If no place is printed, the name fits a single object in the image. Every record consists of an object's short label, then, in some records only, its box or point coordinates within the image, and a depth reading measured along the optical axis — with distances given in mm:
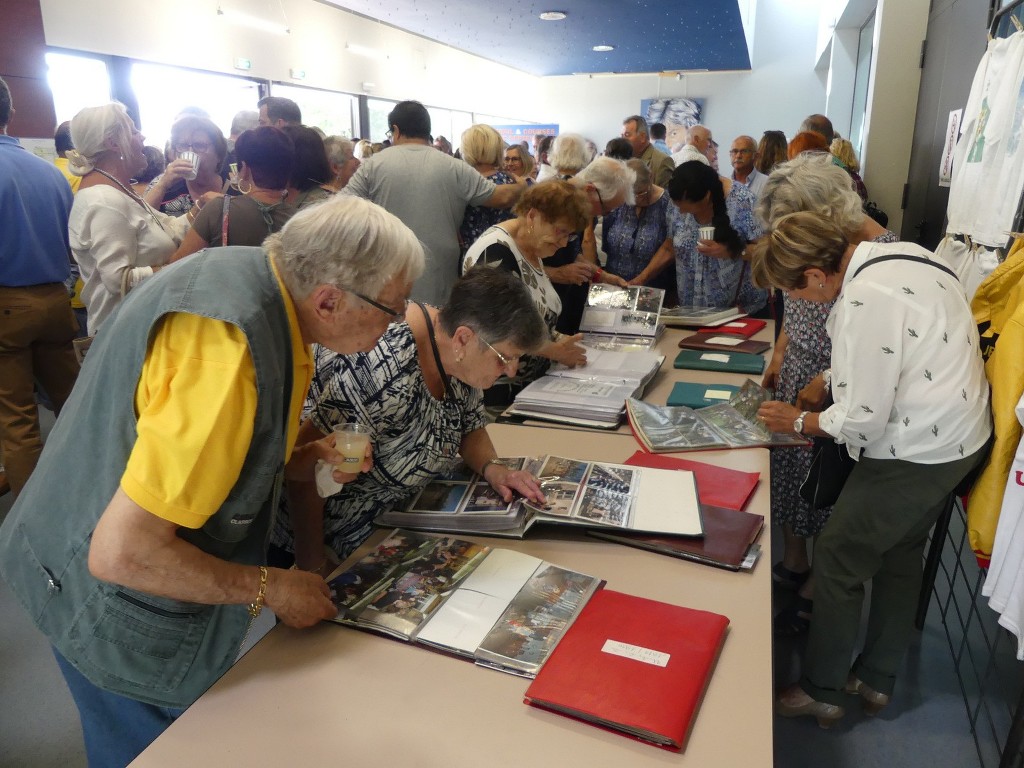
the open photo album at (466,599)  1093
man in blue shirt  2633
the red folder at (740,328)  2889
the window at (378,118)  9555
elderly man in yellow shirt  889
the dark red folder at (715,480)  1548
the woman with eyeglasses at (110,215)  2541
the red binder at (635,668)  941
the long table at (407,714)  911
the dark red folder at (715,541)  1319
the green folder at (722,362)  2486
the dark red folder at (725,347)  2658
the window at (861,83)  7219
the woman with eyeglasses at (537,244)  2289
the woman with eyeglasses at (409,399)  1402
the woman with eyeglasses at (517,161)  5188
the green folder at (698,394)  2141
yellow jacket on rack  1517
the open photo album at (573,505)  1416
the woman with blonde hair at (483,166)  3516
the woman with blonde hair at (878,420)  1508
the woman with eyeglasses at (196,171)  3178
